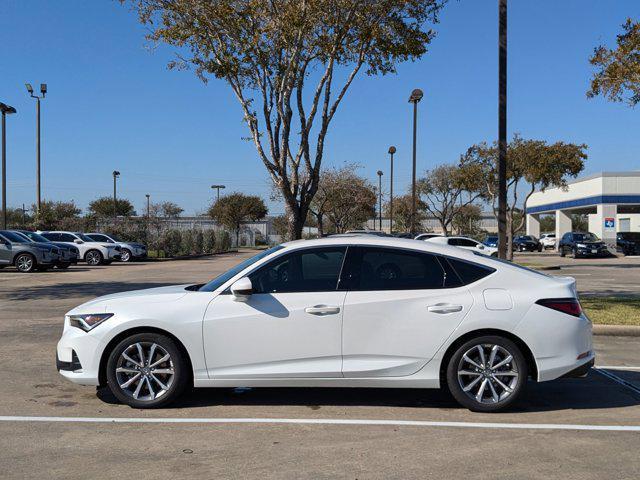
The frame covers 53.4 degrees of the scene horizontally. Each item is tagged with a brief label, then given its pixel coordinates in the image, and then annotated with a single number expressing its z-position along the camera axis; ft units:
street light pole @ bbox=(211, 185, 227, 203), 255.04
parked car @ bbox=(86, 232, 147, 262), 106.93
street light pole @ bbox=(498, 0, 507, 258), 44.70
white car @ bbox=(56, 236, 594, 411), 18.62
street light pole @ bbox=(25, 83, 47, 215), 110.22
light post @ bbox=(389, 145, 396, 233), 134.72
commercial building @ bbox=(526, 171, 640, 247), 141.79
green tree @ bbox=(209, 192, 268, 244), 213.87
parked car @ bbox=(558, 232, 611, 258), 124.36
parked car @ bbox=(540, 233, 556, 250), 185.16
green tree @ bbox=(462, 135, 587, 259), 93.35
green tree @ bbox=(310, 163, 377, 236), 134.92
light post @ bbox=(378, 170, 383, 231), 163.98
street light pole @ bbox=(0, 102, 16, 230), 103.76
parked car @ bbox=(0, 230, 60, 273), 77.51
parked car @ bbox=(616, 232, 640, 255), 136.87
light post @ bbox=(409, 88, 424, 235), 88.80
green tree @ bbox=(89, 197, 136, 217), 255.56
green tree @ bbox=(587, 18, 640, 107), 47.55
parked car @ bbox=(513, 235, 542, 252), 174.81
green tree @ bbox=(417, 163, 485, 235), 150.84
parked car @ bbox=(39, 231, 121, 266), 100.83
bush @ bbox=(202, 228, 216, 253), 146.94
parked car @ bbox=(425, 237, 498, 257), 85.27
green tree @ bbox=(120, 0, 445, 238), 43.80
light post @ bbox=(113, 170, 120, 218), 216.49
